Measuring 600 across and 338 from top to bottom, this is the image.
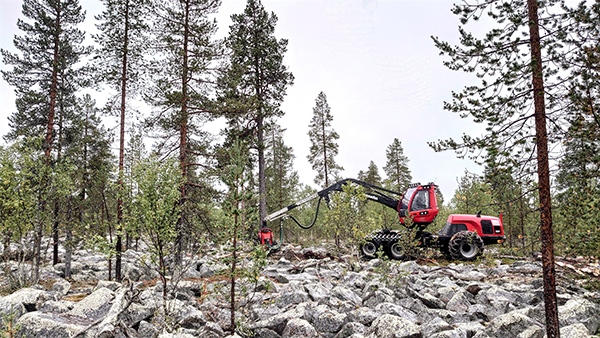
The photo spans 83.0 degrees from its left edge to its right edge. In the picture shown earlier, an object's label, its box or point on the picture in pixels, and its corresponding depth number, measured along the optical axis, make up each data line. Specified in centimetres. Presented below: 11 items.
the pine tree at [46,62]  1537
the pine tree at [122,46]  1292
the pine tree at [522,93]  582
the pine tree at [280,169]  3103
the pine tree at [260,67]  1933
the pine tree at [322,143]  2634
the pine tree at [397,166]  3312
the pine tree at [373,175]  3778
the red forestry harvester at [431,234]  1412
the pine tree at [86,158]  1331
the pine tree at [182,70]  1227
